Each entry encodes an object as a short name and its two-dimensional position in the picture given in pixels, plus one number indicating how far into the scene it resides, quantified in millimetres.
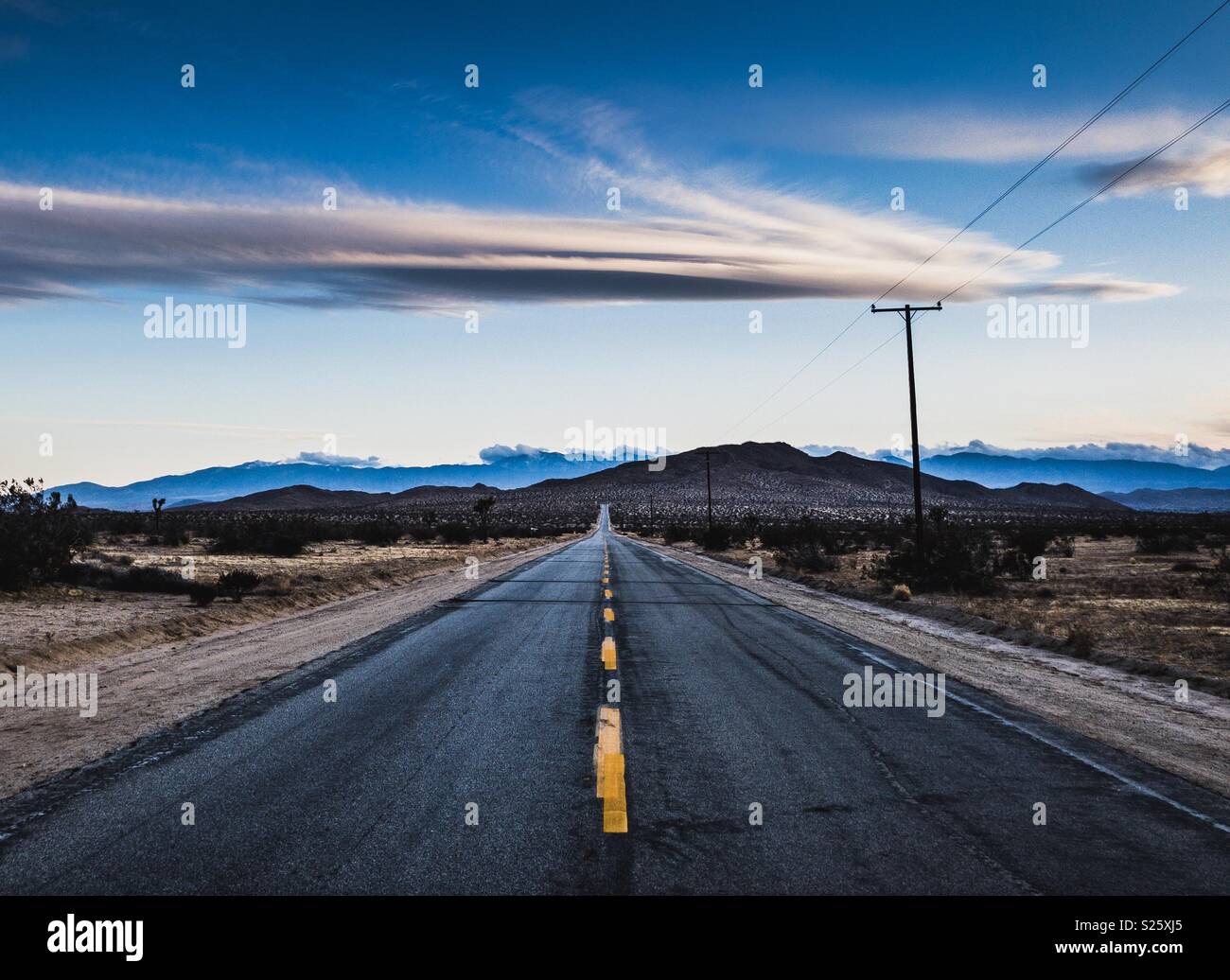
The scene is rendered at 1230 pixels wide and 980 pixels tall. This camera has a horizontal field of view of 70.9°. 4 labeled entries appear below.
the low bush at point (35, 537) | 21078
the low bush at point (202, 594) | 19609
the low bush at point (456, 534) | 64500
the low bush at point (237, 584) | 20541
